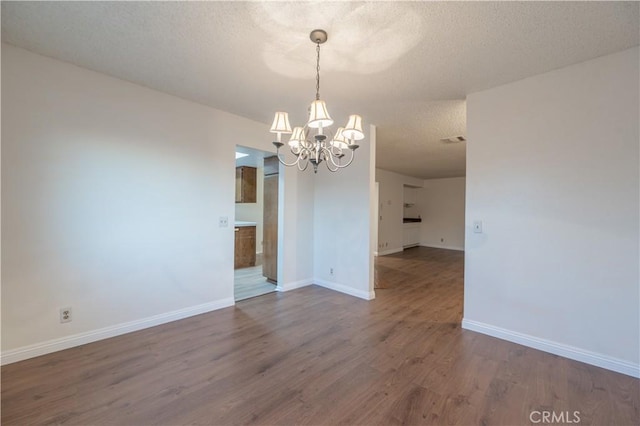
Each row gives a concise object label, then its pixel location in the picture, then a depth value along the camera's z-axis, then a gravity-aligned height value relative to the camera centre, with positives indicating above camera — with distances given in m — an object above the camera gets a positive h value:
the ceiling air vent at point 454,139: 4.35 +1.24
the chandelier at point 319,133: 1.80 +0.63
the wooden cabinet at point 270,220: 4.25 -0.13
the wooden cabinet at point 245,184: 5.99 +0.64
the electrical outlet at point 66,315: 2.31 -0.91
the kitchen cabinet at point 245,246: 5.43 -0.71
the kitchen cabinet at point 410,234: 8.73 -0.71
